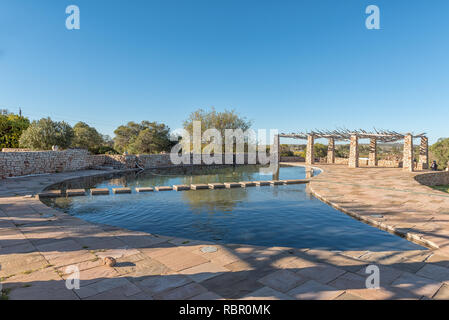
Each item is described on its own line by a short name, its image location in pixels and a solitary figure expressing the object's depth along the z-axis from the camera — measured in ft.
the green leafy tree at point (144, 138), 108.47
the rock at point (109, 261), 10.85
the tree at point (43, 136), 64.18
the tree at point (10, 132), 80.48
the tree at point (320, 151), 132.77
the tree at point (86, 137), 110.00
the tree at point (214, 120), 104.27
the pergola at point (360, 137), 58.85
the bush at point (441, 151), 117.60
